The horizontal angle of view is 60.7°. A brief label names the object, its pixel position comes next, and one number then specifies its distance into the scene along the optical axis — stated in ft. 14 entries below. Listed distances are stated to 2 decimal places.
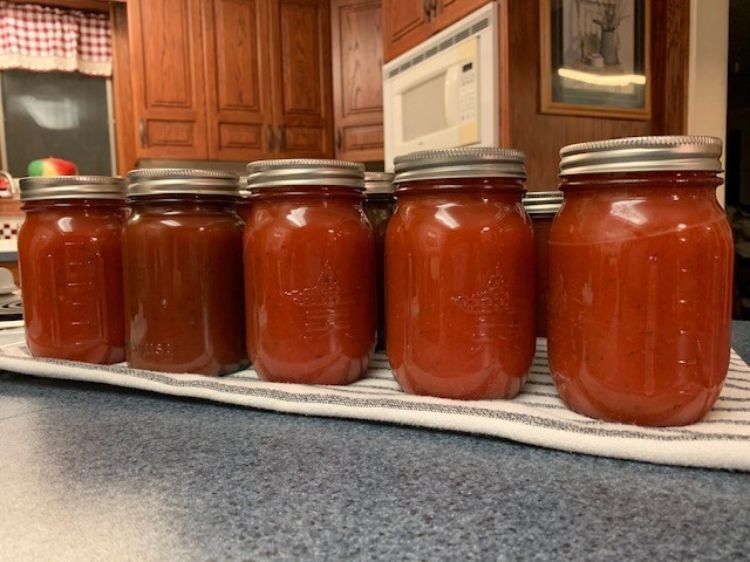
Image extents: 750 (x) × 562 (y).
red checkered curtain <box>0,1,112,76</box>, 10.28
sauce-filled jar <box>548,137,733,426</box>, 1.32
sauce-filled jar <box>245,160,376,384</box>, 1.73
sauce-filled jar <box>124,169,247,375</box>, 1.88
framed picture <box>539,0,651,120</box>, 5.94
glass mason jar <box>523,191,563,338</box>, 2.16
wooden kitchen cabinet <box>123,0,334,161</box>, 9.89
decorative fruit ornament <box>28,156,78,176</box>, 9.31
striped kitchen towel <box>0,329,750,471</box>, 1.22
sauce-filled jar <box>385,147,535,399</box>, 1.55
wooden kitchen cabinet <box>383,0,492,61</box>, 6.62
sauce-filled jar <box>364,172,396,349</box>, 2.14
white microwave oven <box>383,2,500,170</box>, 6.06
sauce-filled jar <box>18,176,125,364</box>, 2.09
